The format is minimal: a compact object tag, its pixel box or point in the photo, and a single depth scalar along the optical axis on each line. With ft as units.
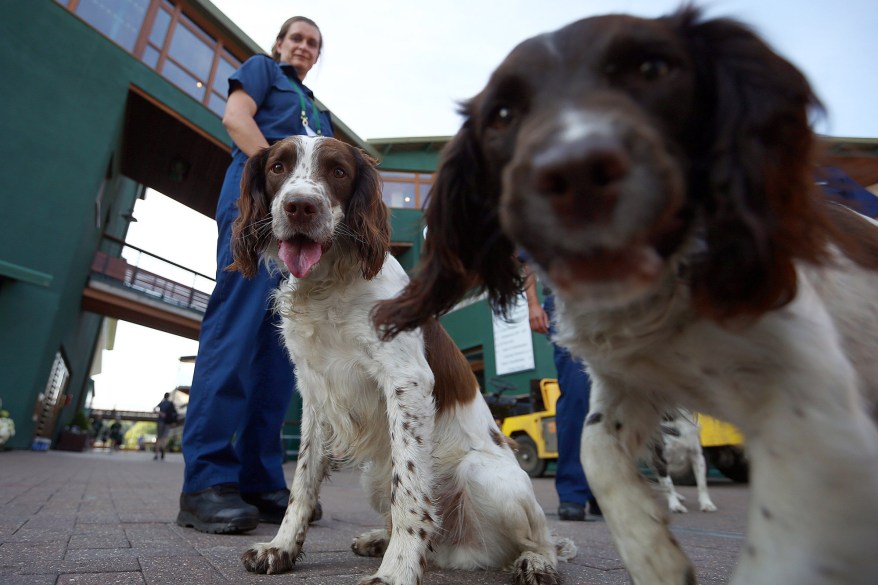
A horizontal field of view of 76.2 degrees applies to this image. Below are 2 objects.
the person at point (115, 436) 108.06
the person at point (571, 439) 12.65
